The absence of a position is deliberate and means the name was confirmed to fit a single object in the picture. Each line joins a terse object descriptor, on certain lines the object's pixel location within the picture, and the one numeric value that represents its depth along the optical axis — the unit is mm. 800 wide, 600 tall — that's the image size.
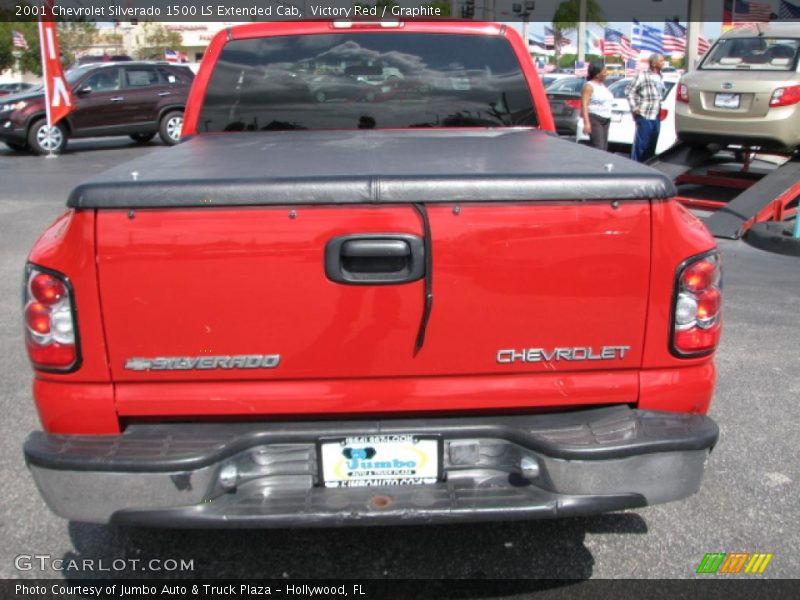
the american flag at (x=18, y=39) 47750
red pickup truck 2299
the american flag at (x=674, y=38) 30781
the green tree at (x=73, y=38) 47750
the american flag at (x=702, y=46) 27319
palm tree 62534
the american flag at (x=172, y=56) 49150
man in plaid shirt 11477
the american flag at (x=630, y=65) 34281
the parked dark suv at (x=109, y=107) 16094
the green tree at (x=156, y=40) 53625
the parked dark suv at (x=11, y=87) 31075
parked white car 12852
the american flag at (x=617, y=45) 34156
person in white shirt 11156
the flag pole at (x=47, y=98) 14375
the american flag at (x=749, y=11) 20164
